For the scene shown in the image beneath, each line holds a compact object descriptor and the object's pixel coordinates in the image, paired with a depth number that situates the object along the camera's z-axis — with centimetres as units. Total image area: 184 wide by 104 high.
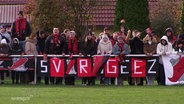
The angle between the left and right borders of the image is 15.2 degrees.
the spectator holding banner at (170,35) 2531
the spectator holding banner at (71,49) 2511
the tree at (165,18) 4194
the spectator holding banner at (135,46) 2516
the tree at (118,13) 3515
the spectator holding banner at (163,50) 2475
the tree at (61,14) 3544
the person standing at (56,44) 2527
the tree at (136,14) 3475
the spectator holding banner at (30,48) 2555
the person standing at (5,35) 2645
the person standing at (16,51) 2573
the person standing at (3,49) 2548
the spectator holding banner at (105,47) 2511
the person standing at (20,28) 2666
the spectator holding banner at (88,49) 2498
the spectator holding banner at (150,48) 2491
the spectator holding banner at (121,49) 2467
